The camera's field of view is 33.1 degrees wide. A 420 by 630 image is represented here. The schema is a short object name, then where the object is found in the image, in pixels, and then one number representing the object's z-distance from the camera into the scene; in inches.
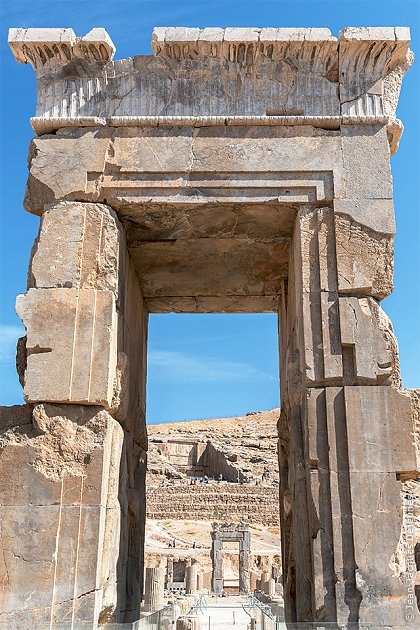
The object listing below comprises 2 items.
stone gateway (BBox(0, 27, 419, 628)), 209.0
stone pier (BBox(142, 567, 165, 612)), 684.2
